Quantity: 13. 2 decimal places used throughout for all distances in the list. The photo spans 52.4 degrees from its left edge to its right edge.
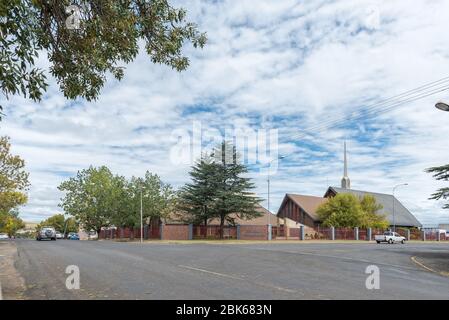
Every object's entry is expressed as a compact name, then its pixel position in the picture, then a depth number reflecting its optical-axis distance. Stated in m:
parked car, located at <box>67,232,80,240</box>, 90.16
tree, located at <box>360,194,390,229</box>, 70.56
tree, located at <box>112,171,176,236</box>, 61.31
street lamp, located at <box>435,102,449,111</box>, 18.52
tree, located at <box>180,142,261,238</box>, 56.81
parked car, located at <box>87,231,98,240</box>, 99.18
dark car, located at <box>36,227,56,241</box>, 56.16
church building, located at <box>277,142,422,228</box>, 71.62
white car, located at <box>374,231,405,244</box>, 57.28
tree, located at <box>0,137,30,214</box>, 43.66
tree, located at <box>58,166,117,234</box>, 78.44
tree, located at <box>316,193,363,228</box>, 66.06
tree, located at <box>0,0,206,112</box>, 9.57
